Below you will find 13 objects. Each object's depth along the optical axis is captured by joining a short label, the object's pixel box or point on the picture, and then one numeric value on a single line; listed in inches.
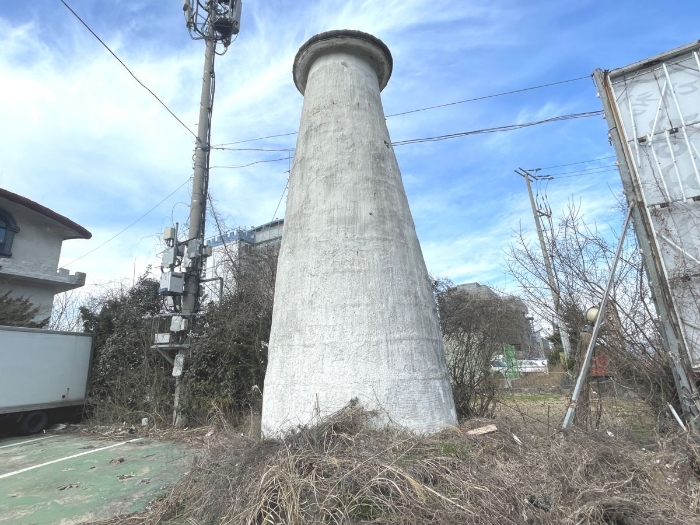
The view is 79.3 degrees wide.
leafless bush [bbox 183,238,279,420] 374.9
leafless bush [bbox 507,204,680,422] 223.9
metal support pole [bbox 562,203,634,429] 183.3
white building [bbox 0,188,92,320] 663.1
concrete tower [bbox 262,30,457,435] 166.2
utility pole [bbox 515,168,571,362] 291.5
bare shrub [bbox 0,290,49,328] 567.9
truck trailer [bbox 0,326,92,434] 378.9
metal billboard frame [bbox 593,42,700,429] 213.9
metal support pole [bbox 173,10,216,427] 383.6
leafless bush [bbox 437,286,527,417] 261.7
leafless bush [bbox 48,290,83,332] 869.8
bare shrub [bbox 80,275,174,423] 407.5
